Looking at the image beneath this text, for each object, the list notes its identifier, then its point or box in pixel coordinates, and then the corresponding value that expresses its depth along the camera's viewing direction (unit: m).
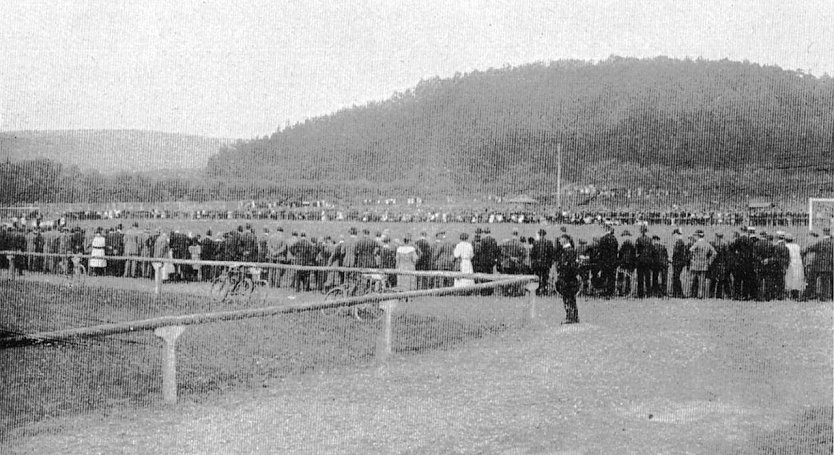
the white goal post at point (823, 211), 22.59
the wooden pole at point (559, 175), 57.02
